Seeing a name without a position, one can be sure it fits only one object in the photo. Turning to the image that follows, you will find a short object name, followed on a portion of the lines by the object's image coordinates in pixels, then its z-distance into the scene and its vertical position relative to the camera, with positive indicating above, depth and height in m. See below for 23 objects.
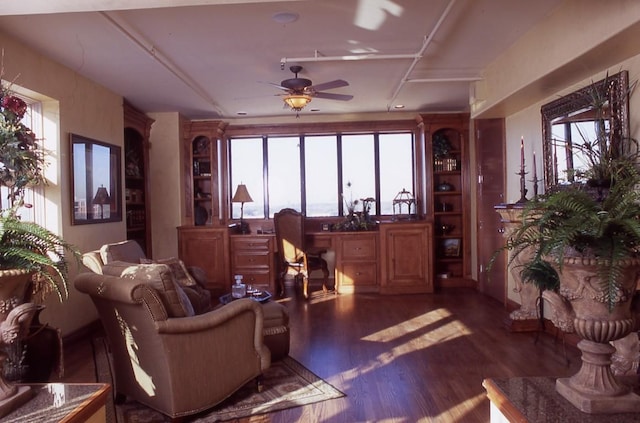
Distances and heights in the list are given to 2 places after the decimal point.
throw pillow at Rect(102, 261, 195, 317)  2.54 -0.39
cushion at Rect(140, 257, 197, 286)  4.34 -0.57
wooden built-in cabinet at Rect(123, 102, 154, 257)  6.12 +0.53
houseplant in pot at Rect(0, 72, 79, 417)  1.32 -0.19
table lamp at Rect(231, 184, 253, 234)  6.48 +0.27
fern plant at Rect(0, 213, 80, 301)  1.37 -0.10
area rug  2.69 -1.23
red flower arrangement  2.20 +0.40
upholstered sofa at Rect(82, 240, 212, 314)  3.45 -0.45
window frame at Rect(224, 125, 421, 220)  7.00 +0.94
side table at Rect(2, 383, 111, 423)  1.31 -0.58
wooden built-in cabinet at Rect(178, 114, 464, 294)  6.29 -0.34
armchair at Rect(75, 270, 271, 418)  2.45 -0.77
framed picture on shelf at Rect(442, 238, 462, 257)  6.79 -0.59
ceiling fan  4.30 +1.24
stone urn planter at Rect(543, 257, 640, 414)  1.16 -0.32
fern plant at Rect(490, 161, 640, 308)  1.13 -0.06
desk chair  6.09 -0.41
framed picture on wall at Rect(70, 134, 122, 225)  4.36 +0.39
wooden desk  6.28 -0.68
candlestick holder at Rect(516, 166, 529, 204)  4.20 +0.21
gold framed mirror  3.09 +0.67
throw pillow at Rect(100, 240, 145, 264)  3.62 -0.31
